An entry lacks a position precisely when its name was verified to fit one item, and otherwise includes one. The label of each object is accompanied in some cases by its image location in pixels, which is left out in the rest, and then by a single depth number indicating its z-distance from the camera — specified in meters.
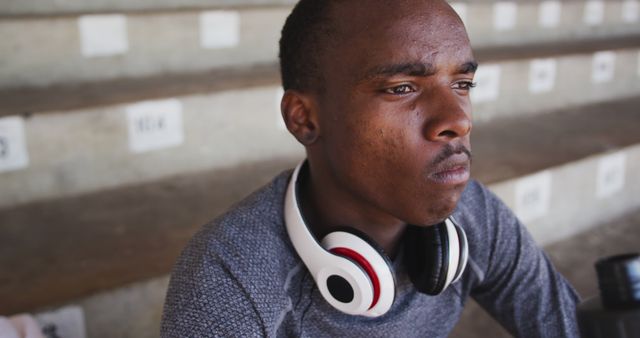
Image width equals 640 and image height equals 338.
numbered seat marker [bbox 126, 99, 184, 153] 1.73
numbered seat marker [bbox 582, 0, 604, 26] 2.93
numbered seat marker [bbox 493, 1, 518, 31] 2.62
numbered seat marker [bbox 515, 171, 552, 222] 1.82
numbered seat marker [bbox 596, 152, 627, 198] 2.06
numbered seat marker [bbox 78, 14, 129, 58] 1.86
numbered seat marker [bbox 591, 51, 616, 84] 2.63
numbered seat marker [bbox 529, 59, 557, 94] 2.45
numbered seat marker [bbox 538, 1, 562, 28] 2.77
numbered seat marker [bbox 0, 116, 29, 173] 1.55
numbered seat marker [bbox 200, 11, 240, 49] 2.05
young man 0.74
